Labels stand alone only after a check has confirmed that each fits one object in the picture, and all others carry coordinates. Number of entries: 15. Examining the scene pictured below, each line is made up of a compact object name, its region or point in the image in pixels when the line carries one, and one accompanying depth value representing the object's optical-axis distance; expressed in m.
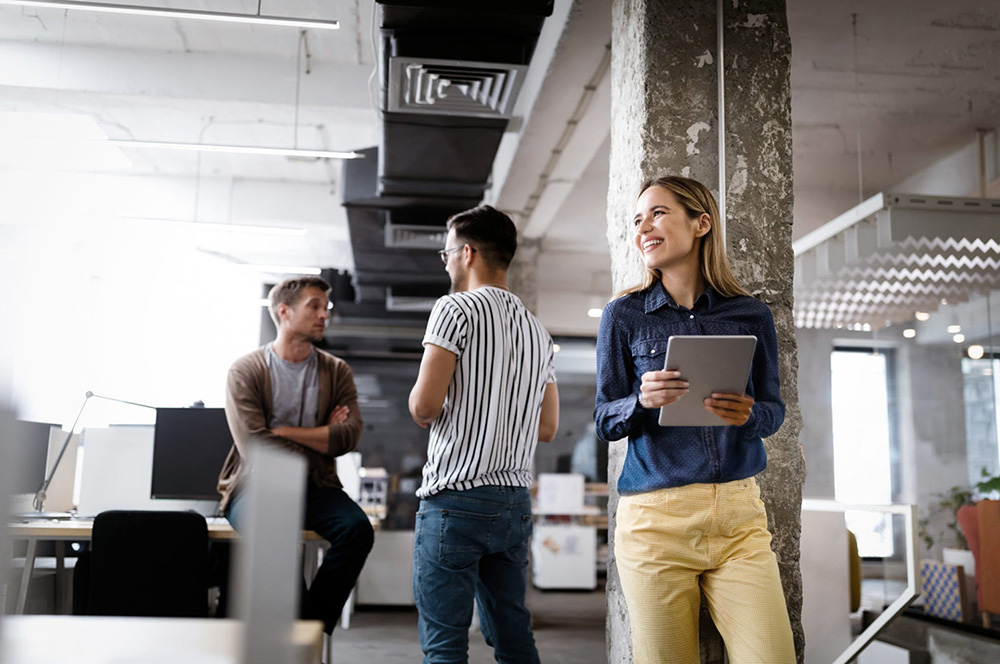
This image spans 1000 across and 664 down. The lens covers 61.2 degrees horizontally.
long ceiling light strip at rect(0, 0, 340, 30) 3.63
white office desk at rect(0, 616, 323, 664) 0.79
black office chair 2.97
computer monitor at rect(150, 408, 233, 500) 3.90
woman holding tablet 1.75
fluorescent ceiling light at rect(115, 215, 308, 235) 6.81
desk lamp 3.81
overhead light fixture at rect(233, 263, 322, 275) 8.24
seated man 3.00
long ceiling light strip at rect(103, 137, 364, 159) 5.19
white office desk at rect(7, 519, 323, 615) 3.11
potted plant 5.11
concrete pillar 2.36
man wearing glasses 2.01
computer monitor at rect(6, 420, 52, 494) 4.10
